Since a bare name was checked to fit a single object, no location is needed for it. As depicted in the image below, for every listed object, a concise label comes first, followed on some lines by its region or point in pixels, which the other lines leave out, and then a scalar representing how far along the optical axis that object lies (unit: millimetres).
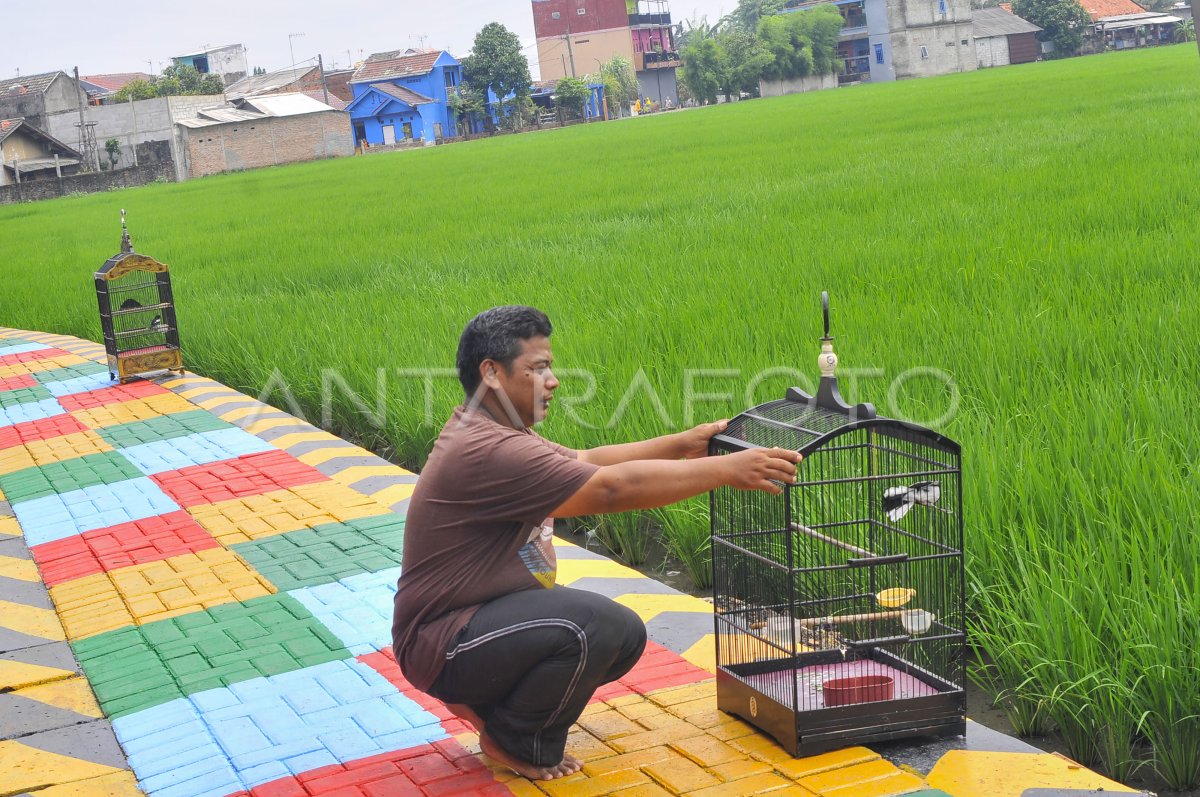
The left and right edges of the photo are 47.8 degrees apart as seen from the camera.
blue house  67875
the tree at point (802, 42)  72438
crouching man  2766
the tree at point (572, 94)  69125
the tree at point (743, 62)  72688
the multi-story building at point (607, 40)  88938
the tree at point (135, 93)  63859
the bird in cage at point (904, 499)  2752
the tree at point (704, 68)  73750
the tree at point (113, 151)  50656
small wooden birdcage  8812
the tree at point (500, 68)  68875
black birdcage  2879
